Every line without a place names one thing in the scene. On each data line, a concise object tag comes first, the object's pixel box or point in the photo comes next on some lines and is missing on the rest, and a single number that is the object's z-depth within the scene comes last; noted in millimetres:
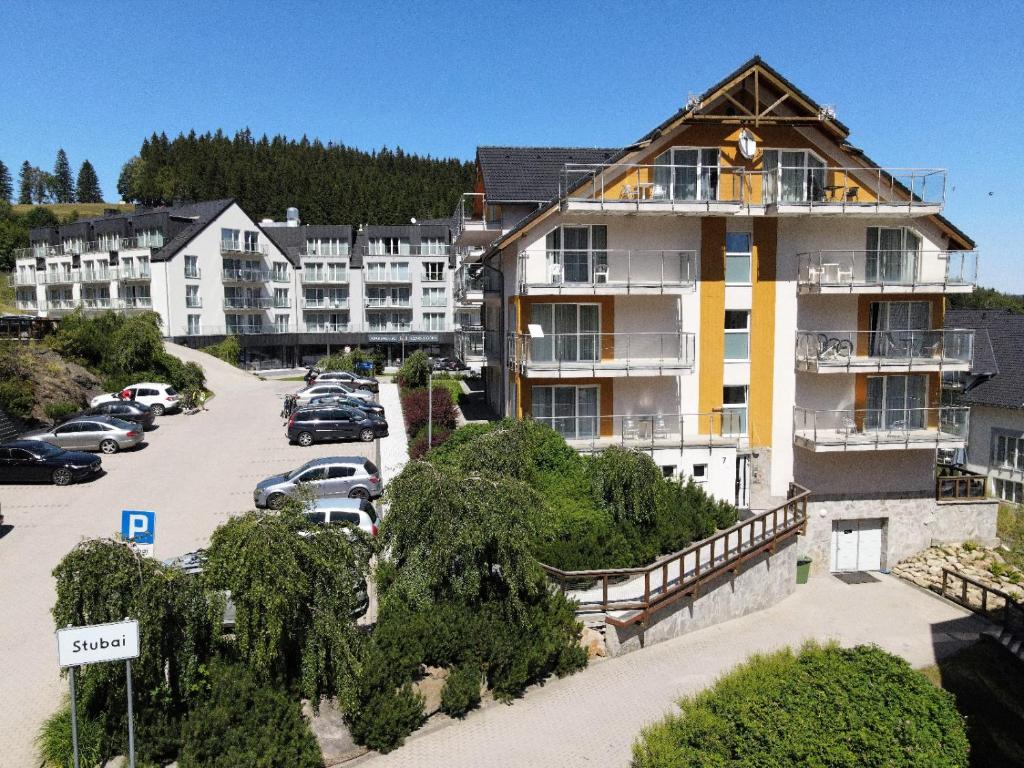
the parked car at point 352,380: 45588
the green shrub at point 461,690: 12836
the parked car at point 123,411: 33719
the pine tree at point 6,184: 189625
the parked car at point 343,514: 18484
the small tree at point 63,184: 189500
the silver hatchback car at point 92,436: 29719
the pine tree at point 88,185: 174750
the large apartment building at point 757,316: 23547
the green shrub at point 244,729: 10391
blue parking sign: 12094
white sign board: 9328
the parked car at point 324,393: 38062
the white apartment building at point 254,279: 60094
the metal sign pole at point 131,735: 9648
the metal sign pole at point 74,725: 9539
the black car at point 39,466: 25469
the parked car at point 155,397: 37562
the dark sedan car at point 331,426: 31172
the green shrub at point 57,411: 34031
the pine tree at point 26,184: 189500
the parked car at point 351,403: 33459
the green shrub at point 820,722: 10047
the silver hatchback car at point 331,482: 23125
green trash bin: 21906
